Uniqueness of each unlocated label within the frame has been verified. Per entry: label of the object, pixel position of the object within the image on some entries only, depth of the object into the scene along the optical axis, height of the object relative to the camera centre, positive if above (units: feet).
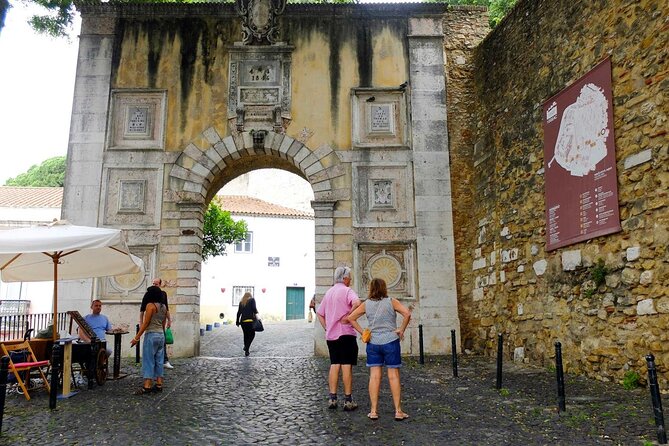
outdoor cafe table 26.94 -1.79
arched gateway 37.81 +12.71
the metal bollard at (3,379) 16.60 -1.82
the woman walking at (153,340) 22.95 -0.95
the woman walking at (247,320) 38.14 -0.26
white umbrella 21.47 +2.69
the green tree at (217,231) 65.77 +10.00
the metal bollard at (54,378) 19.84 -2.13
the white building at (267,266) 98.84 +8.82
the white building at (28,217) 80.33 +14.33
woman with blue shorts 17.69 -0.83
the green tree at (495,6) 56.18 +30.75
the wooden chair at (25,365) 21.45 -1.83
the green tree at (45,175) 128.88 +32.61
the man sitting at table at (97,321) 27.94 -0.24
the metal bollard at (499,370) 23.33 -2.21
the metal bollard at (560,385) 18.63 -2.24
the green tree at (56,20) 41.32 +21.55
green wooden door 103.19 +2.36
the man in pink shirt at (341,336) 19.13 -0.67
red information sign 23.93 +6.90
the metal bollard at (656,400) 14.56 -2.17
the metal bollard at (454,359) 27.07 -2.04
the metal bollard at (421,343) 31.78 -1.53
